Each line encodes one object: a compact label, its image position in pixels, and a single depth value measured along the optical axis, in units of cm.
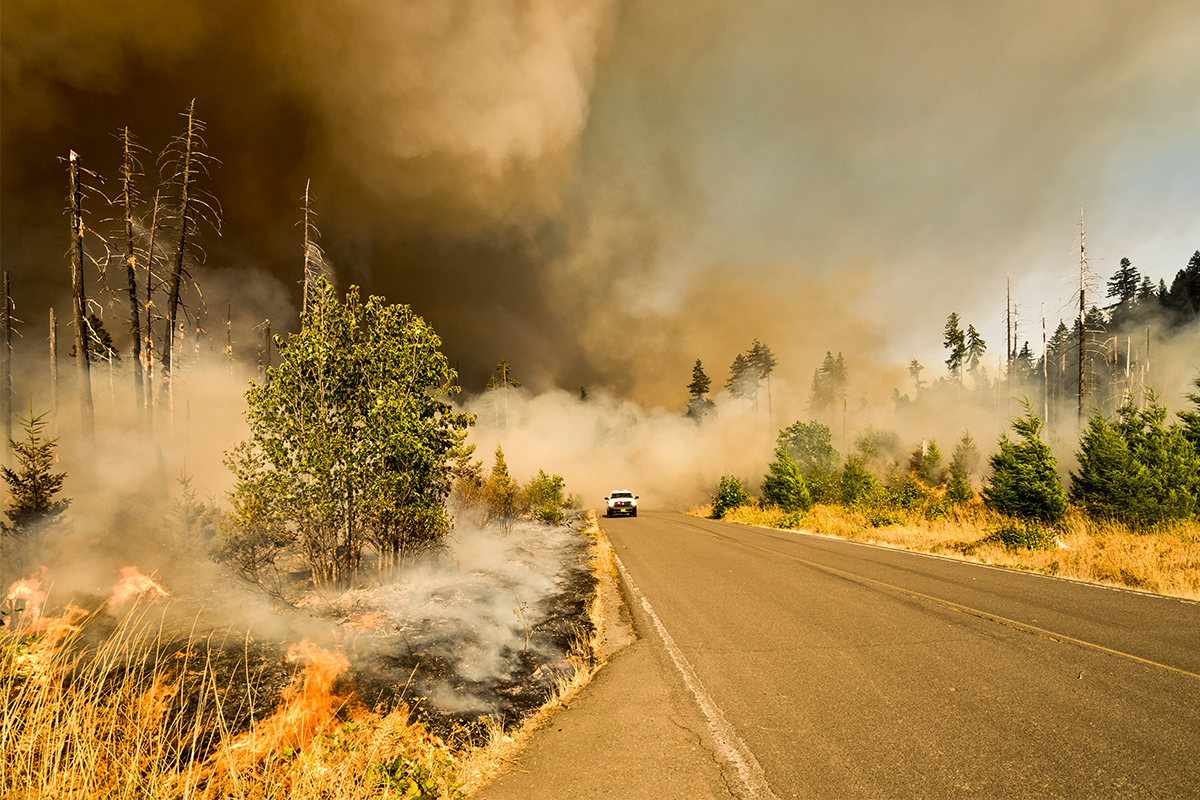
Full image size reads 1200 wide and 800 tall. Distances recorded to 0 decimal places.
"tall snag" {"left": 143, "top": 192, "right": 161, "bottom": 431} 1747
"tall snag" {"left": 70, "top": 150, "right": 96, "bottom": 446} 1421
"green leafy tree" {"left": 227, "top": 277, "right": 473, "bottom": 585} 853
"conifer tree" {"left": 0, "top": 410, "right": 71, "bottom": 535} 1030
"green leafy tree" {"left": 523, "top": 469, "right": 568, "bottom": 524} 2489
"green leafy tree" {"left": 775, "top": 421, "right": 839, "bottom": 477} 4094
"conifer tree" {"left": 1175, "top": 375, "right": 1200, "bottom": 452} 1630
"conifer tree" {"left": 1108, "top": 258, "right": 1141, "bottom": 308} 6712
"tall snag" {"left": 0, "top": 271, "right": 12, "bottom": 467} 3428
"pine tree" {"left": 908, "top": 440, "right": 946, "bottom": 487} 4456
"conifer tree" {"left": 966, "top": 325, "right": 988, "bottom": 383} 7181
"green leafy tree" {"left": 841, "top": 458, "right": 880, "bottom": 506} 2567
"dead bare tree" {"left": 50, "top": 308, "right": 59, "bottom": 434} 3021
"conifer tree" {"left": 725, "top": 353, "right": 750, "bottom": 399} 7750
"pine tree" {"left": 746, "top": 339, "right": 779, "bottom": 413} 7569
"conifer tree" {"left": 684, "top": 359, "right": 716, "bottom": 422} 8075
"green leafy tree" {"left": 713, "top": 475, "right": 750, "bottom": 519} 3319
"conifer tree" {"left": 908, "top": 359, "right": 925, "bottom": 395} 9246
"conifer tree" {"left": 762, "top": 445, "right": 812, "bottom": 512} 2921
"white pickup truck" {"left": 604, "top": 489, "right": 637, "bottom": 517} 3351
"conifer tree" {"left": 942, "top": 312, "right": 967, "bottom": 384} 7169
